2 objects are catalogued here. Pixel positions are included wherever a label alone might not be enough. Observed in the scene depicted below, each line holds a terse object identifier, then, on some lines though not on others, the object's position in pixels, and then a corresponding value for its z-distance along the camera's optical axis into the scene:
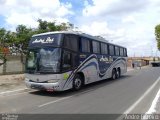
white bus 6.31
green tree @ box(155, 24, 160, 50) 41.24
